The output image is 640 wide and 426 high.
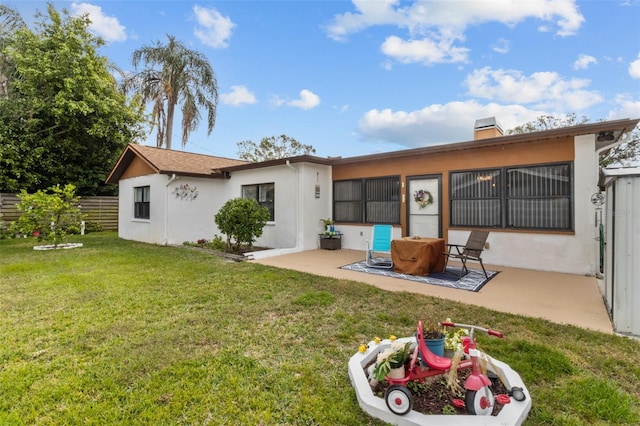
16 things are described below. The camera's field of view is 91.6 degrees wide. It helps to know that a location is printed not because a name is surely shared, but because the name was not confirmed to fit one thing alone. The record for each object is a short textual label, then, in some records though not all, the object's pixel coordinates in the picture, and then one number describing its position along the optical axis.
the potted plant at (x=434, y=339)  2.18
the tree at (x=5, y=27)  14.33
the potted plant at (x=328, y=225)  9.44
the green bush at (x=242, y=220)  8.38
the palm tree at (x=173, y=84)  16.92
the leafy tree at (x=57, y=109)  13.04
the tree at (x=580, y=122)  13.05
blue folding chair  7.12
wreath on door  8.02
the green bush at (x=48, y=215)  9.09
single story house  6.06
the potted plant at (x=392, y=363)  2.08
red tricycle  1.89
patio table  6.01
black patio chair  5.75
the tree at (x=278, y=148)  24.55
